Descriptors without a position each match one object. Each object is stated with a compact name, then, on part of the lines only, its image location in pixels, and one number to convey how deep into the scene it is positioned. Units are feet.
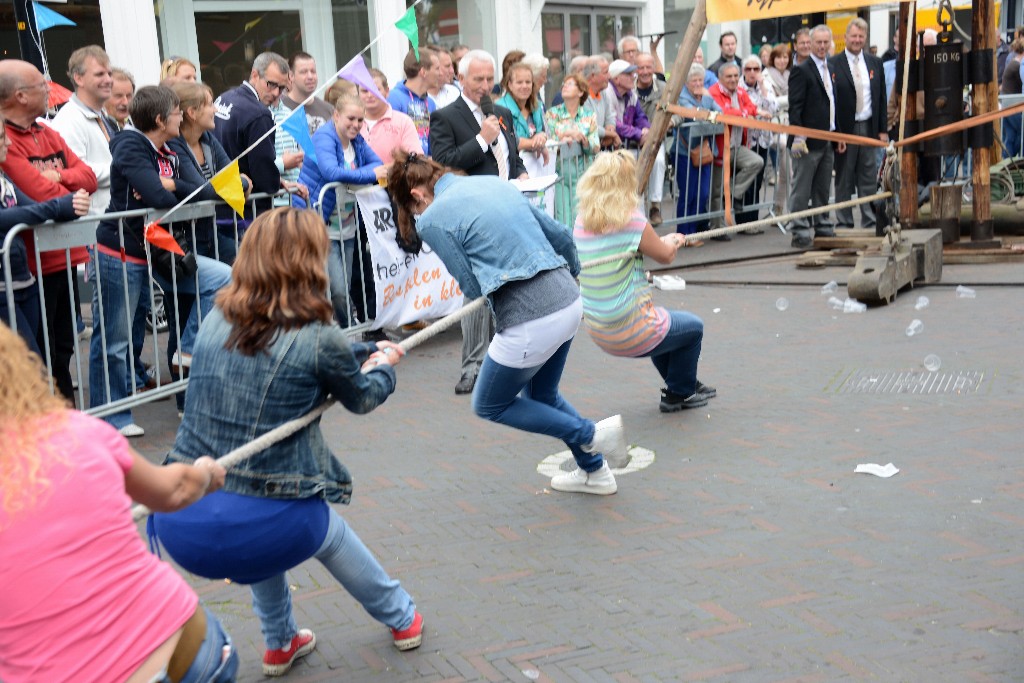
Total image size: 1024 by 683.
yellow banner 34.17
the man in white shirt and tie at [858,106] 40.91
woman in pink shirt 8.23
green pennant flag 25.95
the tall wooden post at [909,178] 37.32
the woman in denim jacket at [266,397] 11.58
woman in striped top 20.15
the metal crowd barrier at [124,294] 20.83
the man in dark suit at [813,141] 40.50
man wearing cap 41.68
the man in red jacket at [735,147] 44.52
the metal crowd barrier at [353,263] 27.68
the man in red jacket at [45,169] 21.07
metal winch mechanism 31.14
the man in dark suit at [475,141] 25.44
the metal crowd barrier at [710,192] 43.24
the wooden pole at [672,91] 35.29
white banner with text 28.68
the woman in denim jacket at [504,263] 16.88
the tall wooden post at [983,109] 36.09
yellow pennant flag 23.66
